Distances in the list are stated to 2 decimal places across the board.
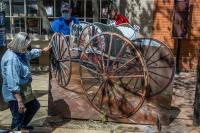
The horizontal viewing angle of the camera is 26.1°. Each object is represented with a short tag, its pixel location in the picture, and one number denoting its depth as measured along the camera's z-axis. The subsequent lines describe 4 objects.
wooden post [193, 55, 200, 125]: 7.00
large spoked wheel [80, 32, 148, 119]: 6.98
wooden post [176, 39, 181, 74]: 11.67
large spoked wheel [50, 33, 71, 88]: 7.21
